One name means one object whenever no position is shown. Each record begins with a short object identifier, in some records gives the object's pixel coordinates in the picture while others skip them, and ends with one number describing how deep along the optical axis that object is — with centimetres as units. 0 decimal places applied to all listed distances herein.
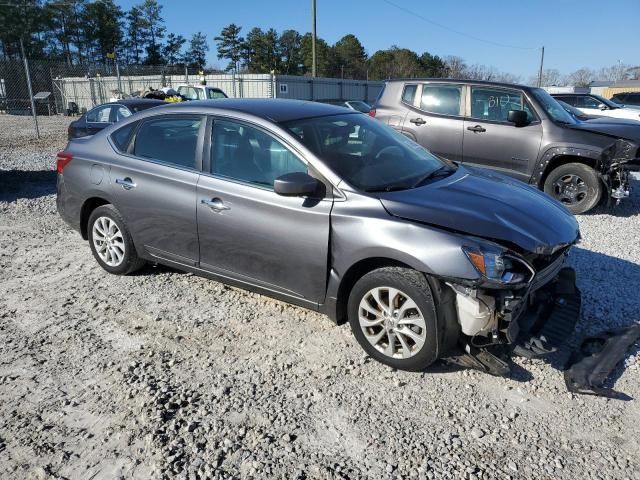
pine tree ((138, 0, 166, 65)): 6915
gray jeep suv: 705
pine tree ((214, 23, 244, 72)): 7600
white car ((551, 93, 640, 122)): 1568
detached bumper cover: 307
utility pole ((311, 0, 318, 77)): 2859
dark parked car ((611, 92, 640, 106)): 1945
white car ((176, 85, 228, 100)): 2006
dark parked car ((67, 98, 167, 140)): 1130
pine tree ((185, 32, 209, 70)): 7381
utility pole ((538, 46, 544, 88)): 5804
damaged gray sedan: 309
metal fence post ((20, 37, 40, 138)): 1517
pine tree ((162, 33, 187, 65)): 7194
